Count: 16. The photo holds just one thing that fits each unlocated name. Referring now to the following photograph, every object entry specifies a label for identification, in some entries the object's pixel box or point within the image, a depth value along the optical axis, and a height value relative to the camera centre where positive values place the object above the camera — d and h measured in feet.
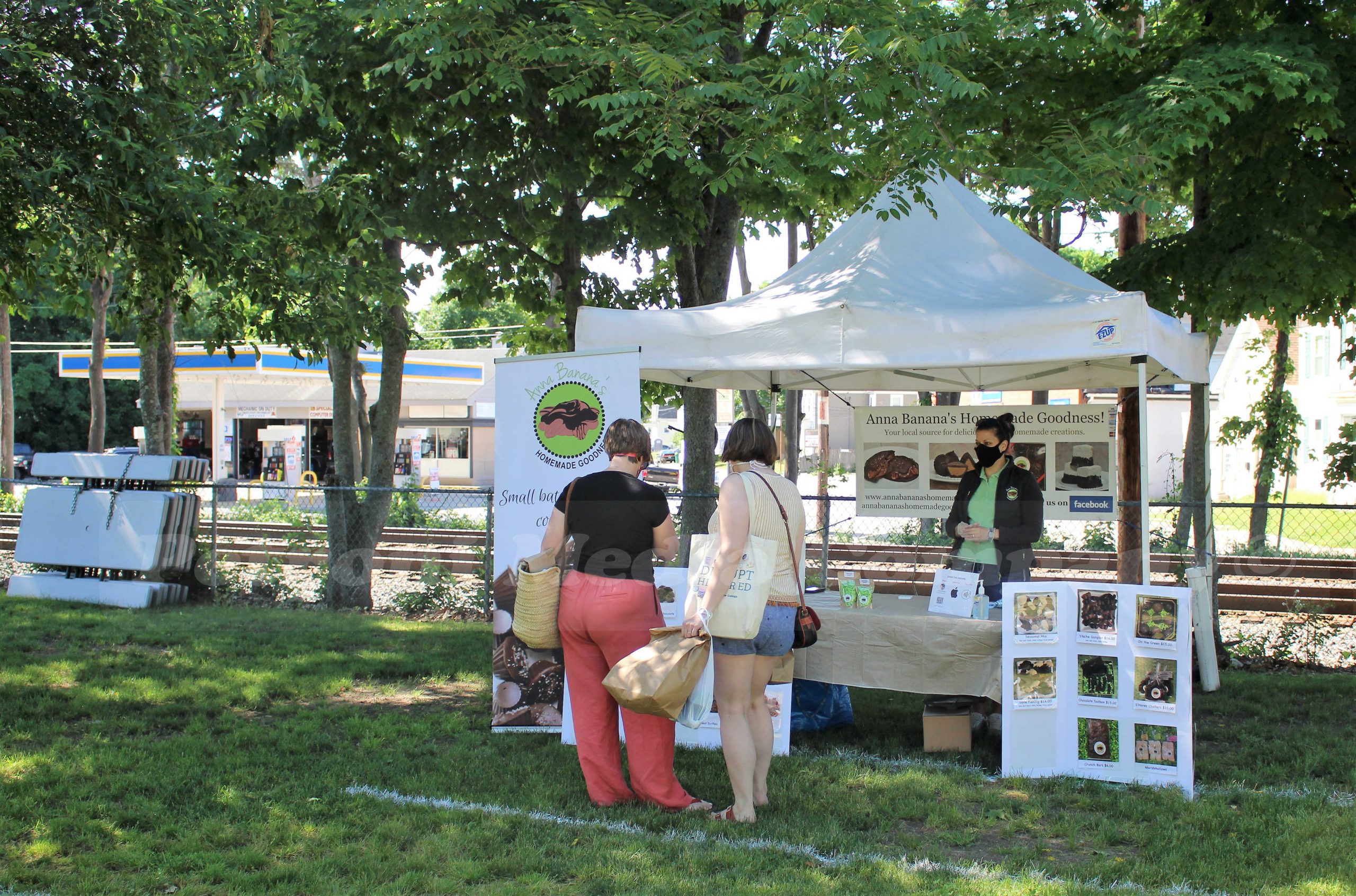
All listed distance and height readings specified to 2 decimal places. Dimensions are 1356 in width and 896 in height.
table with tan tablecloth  18.69 -3.27
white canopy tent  18.08 +2.76
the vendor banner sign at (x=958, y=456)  23.18 +0.35
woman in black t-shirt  15.52 -1.96
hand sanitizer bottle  19.12 -2.48
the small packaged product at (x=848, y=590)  20.34 -2.30
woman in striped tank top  15.08 -1.94
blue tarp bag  20.86 -4.68
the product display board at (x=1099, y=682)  17.04 -3.45
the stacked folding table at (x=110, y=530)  36.76 -2.22
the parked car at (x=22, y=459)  134.18 +1.11
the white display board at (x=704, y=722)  18.90 -4.56
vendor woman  20.53 -0.87
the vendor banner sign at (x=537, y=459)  20.15 +0.19
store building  105.19 +6.42
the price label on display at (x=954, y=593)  19.29 -2.24
